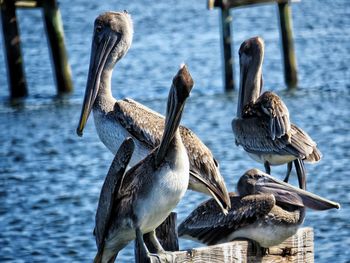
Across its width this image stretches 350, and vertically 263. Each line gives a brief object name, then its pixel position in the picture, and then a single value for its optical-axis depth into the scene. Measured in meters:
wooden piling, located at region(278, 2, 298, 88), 35.62
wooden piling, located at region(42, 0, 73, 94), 35.06
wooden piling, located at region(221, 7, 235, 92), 34.91
